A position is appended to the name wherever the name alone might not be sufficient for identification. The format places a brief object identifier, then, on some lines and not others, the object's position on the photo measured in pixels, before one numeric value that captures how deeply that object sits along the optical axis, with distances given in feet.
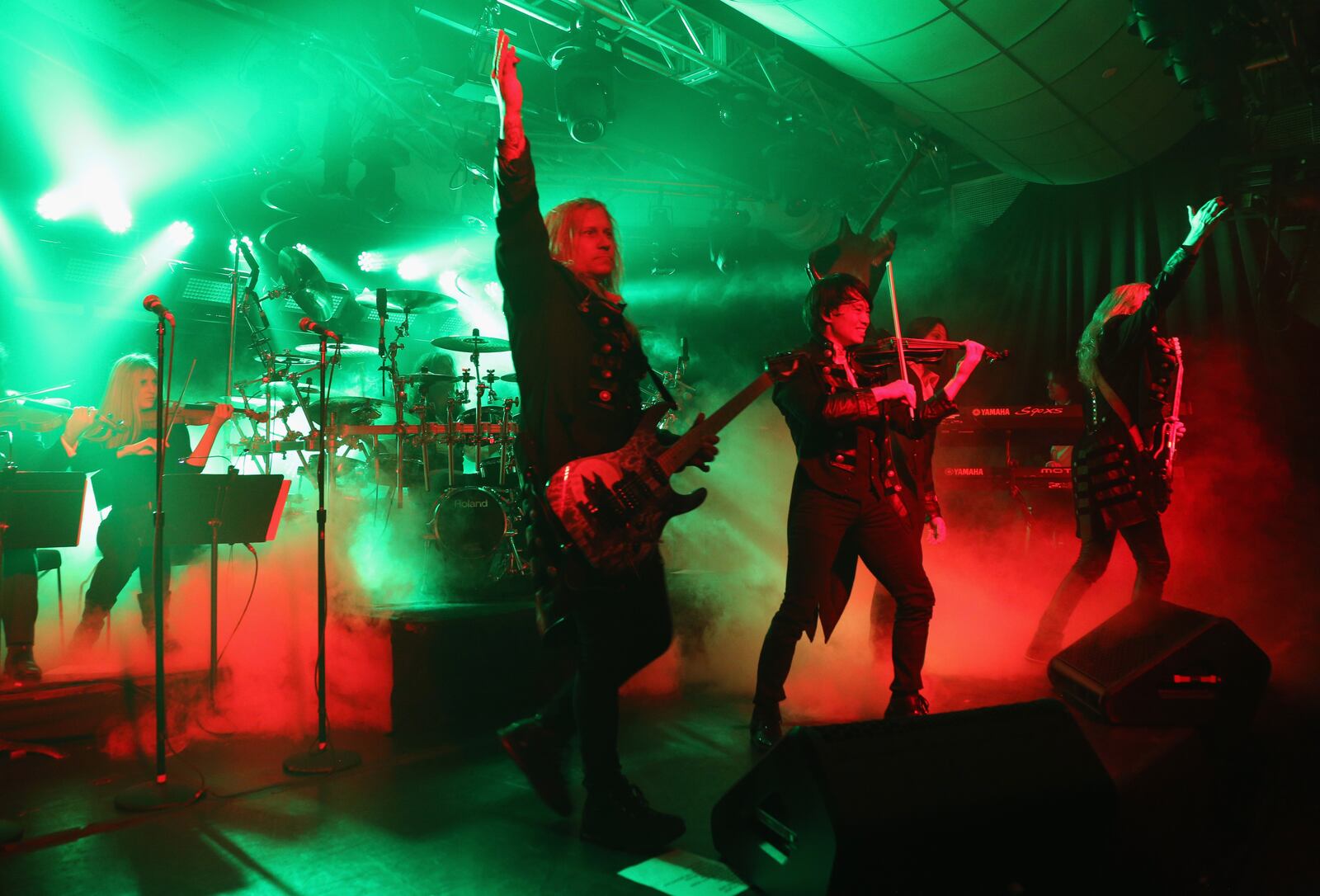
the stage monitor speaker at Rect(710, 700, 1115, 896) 5.44
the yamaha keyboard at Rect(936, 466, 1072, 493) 21.21
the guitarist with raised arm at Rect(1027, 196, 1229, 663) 13.84
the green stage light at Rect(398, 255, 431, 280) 36.83
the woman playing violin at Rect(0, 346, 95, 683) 13.32
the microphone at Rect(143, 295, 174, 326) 9.29
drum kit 20.71
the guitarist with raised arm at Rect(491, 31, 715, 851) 7.39
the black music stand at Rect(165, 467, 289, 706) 12.35
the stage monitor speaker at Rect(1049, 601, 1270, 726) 10.19
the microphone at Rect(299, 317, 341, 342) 11.36
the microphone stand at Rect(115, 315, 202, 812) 9.37
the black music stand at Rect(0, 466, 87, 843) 12.34
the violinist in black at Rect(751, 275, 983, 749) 10.82
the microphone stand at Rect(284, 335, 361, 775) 10.66
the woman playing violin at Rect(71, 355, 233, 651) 14.74
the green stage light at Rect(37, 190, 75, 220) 27.63
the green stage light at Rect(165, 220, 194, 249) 30.89
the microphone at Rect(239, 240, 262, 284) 26.12
